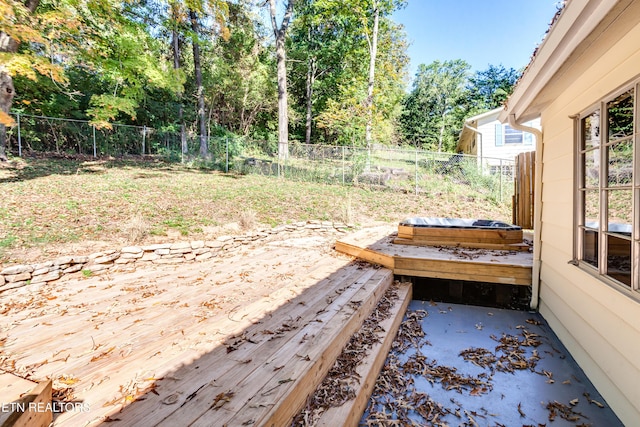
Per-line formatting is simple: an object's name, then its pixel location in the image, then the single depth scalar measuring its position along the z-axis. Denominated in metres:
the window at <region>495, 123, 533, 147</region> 13.57
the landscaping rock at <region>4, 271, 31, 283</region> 3.07
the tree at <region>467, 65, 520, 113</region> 28.02
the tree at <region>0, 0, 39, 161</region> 4.66
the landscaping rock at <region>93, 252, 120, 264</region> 3.71
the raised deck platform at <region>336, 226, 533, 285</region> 3.44
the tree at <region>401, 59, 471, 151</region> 28.11
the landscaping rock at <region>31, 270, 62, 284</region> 3.22
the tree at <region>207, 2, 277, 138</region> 14.40
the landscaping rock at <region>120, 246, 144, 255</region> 3.94
